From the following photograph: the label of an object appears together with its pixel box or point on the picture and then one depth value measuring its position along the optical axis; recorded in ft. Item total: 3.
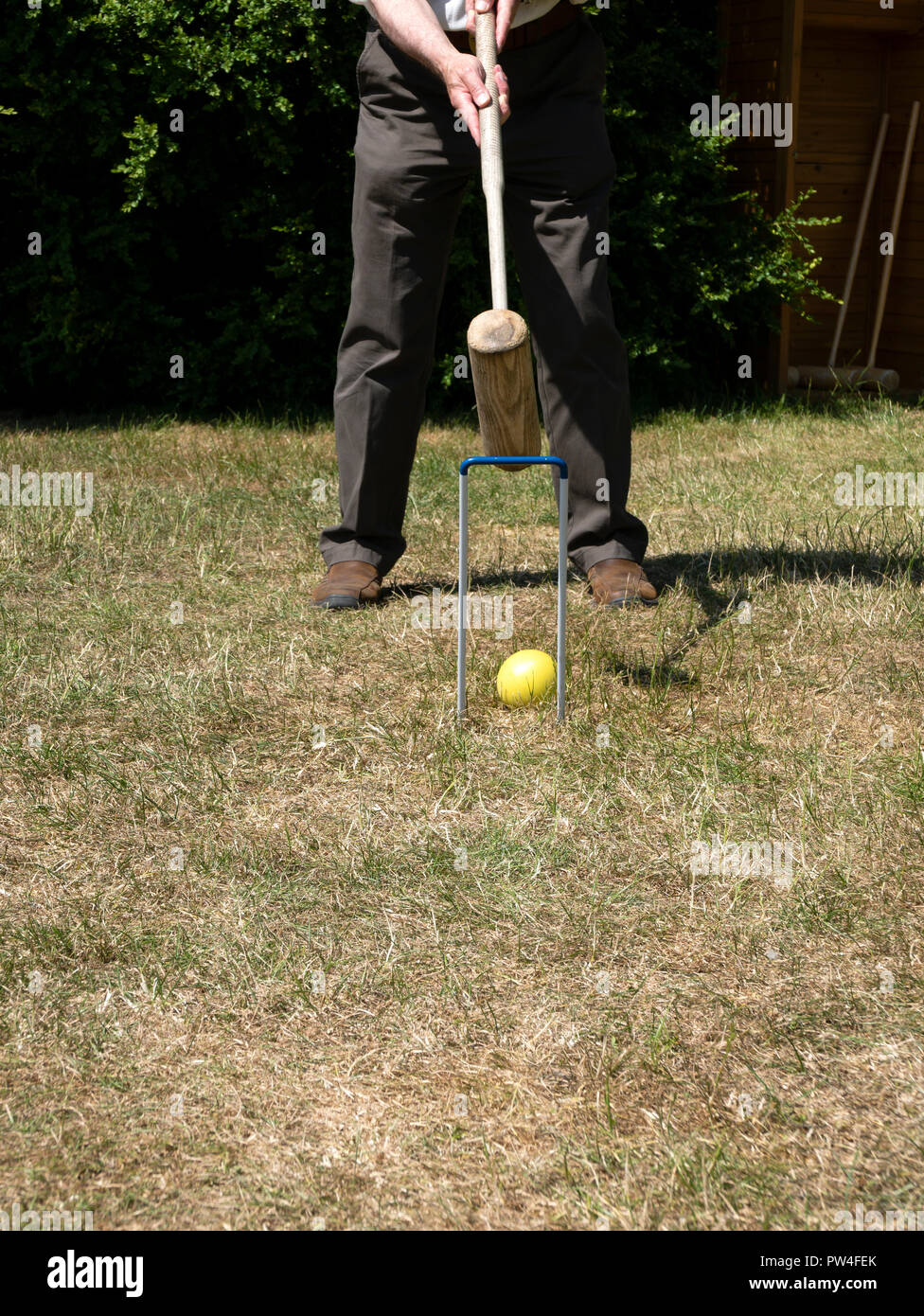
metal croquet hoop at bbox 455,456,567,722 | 8.16
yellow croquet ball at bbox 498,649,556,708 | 9.29
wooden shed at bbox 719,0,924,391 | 23.50
